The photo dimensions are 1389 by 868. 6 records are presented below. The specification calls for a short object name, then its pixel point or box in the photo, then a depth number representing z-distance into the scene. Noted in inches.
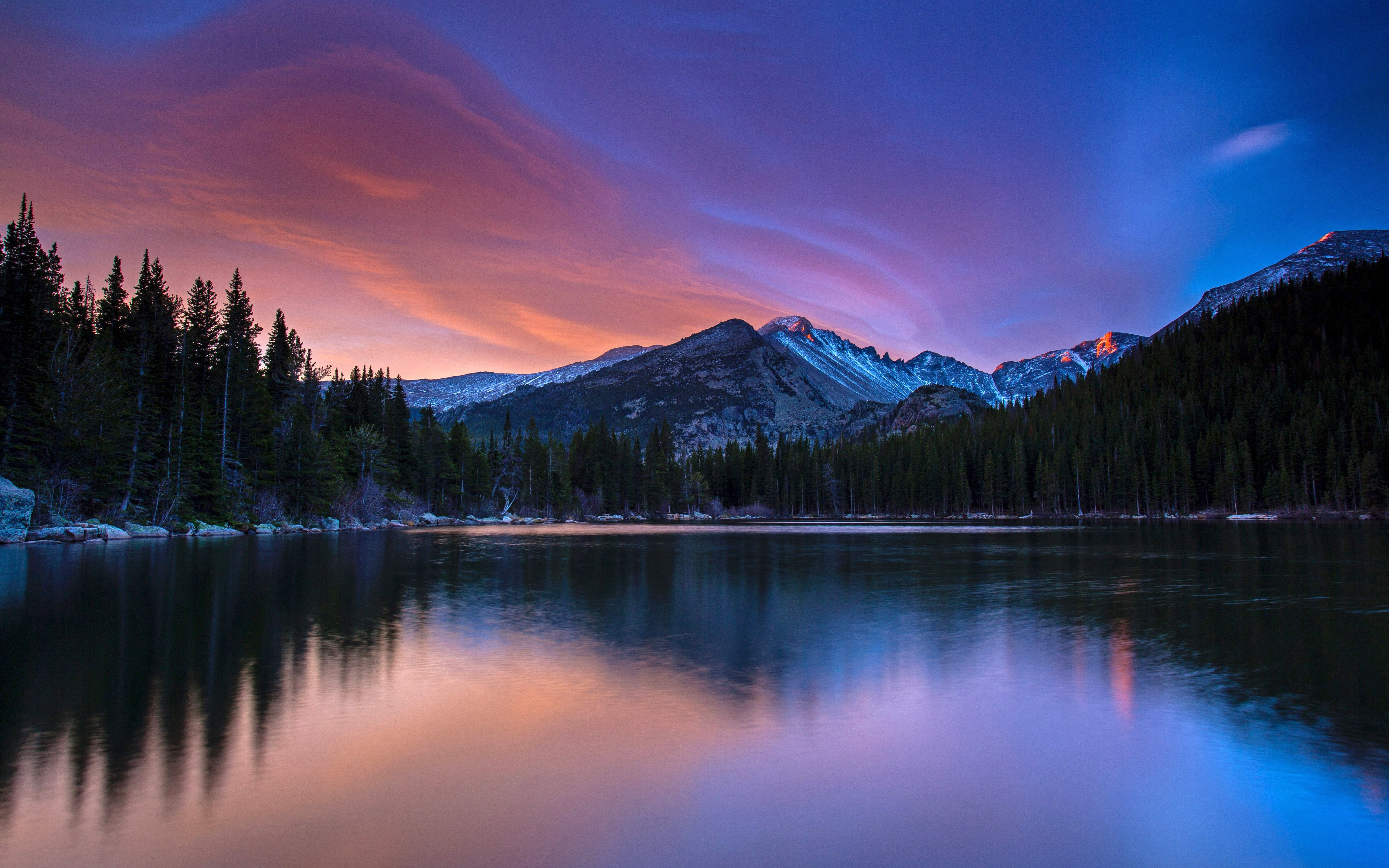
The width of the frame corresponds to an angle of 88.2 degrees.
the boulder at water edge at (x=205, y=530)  2279.8
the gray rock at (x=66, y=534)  1784.0
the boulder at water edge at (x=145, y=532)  2070.6
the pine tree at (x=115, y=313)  2519.7
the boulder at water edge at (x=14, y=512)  1640.0
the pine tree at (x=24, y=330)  1854.1
